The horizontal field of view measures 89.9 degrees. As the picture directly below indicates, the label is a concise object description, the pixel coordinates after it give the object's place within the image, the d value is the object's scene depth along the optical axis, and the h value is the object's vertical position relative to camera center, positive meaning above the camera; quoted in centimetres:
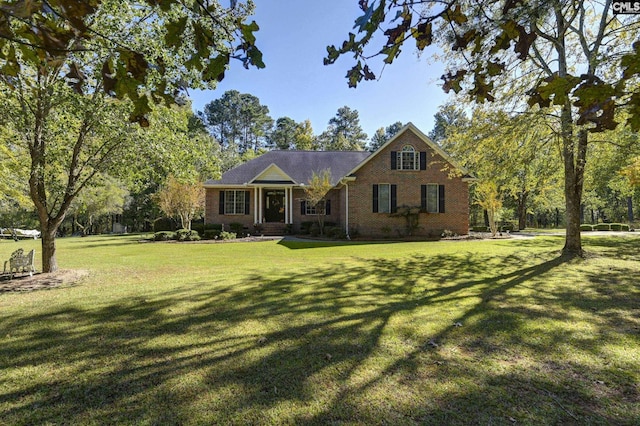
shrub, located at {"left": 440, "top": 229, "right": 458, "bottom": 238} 1884 -94
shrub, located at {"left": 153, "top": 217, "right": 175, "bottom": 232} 3169 -39
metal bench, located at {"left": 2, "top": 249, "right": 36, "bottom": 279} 770 -97
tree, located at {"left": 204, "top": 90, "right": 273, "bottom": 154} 5738 +1781
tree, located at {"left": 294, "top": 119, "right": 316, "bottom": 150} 4640 +1202
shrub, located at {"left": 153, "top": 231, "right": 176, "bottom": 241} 1994 -100
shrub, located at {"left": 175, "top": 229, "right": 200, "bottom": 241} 1926 -91
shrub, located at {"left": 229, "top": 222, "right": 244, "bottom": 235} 2121 -56
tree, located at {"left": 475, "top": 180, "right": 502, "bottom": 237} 1871 +101
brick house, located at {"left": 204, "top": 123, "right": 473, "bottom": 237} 1892 +157
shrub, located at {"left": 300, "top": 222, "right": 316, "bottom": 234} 2191 -54
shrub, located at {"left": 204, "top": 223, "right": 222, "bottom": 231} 2111 -48
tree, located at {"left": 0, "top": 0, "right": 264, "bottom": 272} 657 +222
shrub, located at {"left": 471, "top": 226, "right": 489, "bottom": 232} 2679 -95
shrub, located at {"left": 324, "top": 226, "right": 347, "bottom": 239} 1866 -83
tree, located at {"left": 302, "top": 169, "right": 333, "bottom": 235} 1944 +156
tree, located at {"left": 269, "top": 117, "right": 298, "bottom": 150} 5503 +1468
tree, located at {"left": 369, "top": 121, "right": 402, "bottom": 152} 5853 +1492
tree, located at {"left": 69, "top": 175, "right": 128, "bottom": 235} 2631 +129
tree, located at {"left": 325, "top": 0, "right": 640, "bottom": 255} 174 +116
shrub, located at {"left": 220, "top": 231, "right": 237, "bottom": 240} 1923 -98
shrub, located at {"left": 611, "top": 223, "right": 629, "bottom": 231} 2673 -86
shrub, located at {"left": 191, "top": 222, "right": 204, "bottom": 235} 2122 -56
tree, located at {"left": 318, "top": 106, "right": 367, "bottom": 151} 5566 +1618
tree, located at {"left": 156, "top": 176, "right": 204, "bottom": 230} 2162 +136
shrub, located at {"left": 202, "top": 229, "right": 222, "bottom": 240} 1980 -88
